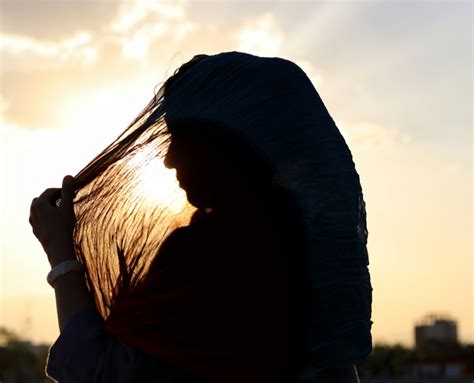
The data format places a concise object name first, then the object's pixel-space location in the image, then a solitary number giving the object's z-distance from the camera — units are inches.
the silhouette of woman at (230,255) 85.7
